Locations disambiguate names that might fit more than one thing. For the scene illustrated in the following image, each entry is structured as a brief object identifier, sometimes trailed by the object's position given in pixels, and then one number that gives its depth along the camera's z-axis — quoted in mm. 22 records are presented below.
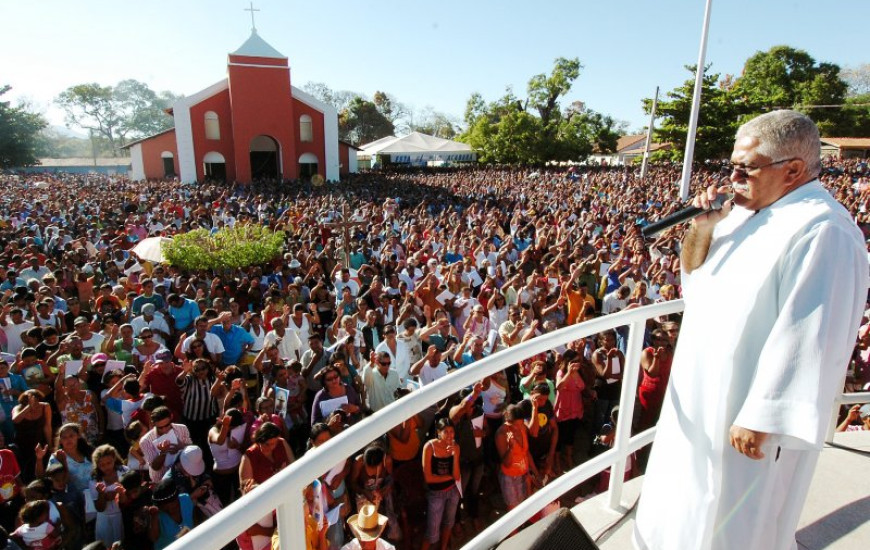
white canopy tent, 34625
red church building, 28734
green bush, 8695
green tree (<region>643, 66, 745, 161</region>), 29703
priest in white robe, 1252
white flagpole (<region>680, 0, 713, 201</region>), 14576
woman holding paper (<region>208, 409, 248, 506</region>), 4129
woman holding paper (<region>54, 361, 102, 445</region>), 4570
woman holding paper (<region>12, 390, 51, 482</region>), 4266
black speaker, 1424
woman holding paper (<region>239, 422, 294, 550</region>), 3818
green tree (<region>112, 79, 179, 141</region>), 92250
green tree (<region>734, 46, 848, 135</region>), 40031
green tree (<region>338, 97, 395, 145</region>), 54750
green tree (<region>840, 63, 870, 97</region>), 53750
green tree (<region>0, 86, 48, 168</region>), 43938
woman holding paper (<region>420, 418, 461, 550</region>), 3820
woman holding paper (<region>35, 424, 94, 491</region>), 3768
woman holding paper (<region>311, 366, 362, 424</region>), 4492
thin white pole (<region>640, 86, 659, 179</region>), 23062
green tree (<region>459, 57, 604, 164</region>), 36781
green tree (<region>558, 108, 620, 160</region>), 37594
